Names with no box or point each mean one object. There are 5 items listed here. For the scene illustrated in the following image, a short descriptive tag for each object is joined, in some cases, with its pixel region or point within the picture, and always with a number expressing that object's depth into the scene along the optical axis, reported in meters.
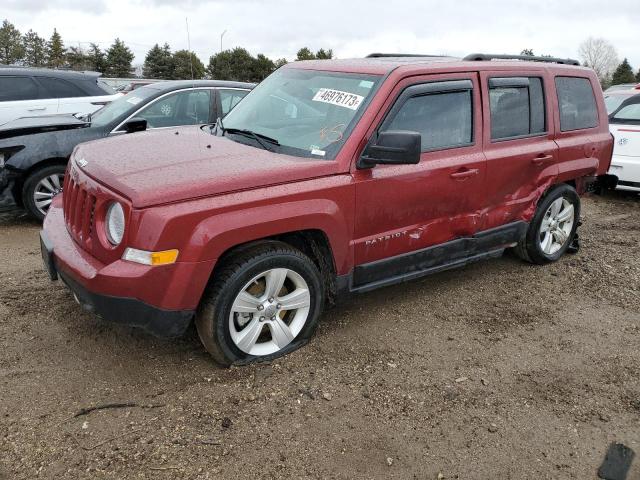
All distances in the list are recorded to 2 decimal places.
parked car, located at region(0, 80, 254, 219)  5.64
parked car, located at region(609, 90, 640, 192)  7.57
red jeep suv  2.92
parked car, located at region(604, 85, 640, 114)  8.95
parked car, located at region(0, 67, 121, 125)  8.44
